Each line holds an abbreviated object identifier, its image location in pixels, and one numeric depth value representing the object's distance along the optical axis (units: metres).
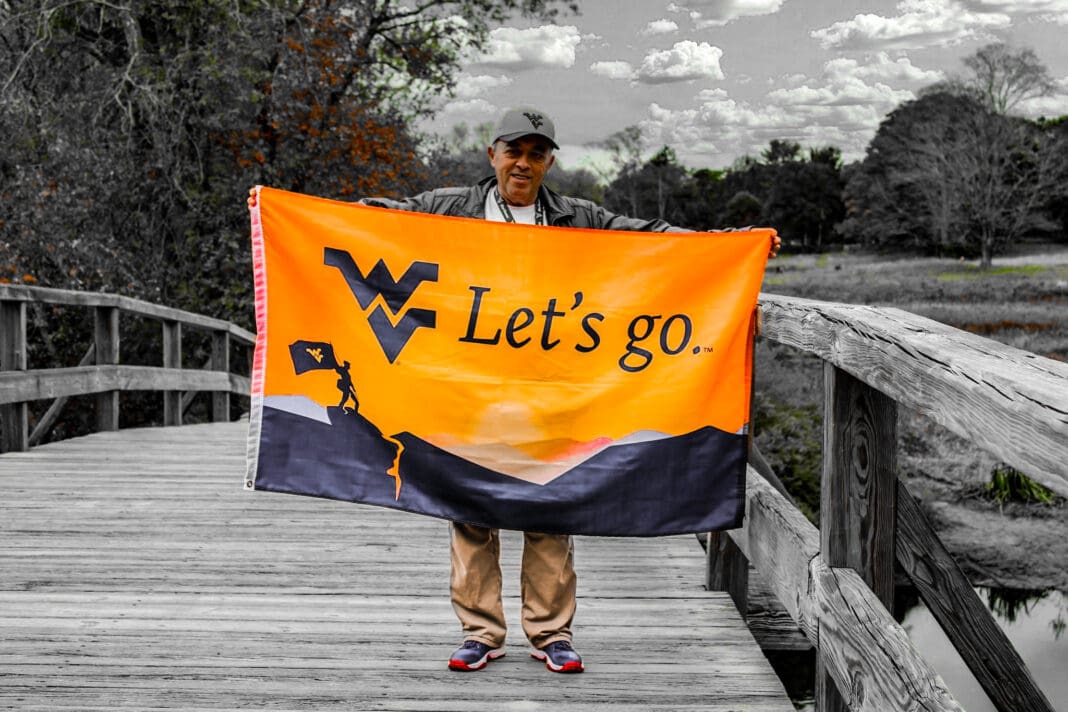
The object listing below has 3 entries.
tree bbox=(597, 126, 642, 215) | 61.84
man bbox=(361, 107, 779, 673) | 3.30
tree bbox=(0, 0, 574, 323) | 13.21
